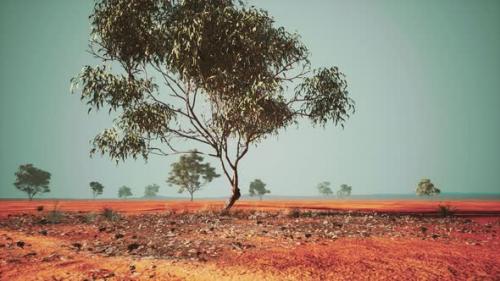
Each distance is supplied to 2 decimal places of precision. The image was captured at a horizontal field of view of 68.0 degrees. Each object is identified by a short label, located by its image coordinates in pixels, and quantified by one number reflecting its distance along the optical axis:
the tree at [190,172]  86.12
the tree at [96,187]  131.00
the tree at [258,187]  136.62
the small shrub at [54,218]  20.17
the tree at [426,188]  92.31
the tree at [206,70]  22.38
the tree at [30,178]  109.25
